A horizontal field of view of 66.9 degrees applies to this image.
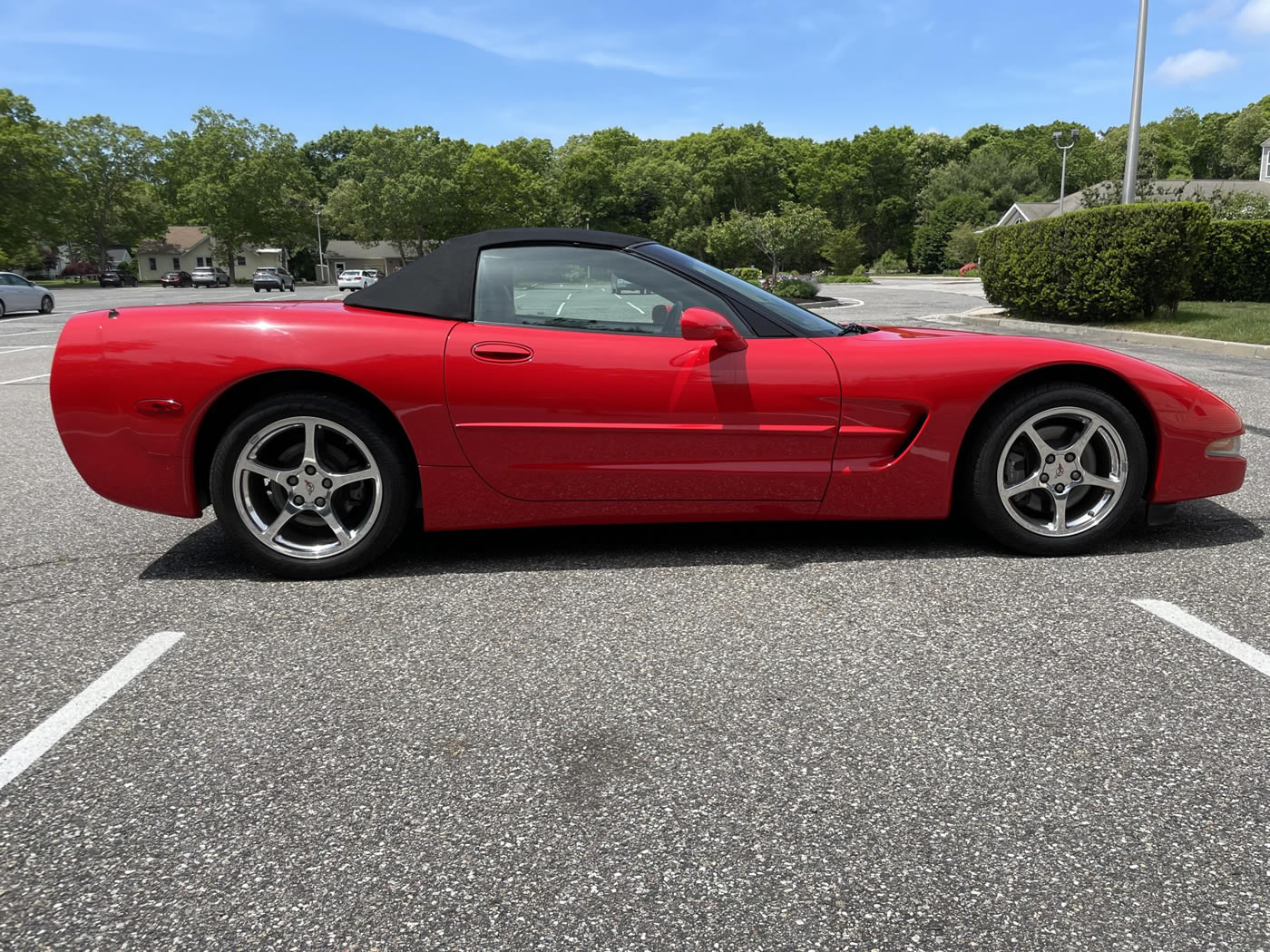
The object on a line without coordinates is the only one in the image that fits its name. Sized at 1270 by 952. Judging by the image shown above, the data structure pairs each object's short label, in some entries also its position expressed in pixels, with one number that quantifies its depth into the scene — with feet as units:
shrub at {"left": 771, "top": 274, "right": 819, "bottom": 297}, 98.68
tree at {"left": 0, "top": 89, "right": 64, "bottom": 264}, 219.41
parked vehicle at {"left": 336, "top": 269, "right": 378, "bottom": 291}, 185.96
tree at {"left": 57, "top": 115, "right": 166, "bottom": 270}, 272.31
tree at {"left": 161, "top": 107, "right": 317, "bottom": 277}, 279.69
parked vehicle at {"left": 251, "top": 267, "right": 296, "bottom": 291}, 186.99
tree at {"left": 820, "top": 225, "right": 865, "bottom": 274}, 200.75
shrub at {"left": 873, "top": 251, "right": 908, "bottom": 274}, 244.63
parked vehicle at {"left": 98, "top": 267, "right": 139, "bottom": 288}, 241.02
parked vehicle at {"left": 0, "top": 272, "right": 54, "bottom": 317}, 88.33
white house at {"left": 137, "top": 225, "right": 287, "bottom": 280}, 329.72
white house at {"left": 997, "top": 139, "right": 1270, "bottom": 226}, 99.60
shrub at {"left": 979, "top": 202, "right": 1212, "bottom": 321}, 47.65
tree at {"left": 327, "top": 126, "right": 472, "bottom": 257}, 274.36
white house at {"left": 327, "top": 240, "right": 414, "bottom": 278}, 350.23
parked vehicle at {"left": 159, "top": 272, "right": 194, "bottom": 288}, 234.58
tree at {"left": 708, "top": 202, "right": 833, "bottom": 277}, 125.80
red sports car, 11.56
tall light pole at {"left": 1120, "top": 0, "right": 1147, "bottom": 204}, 56.49
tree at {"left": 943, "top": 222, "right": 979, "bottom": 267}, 209.87
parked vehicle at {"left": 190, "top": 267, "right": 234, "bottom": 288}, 230.27
